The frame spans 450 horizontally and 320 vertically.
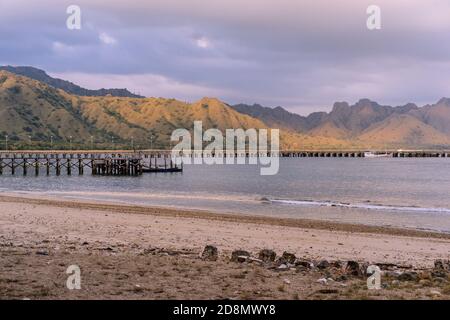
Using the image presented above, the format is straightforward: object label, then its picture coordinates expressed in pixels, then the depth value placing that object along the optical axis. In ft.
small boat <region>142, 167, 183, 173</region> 274.85
